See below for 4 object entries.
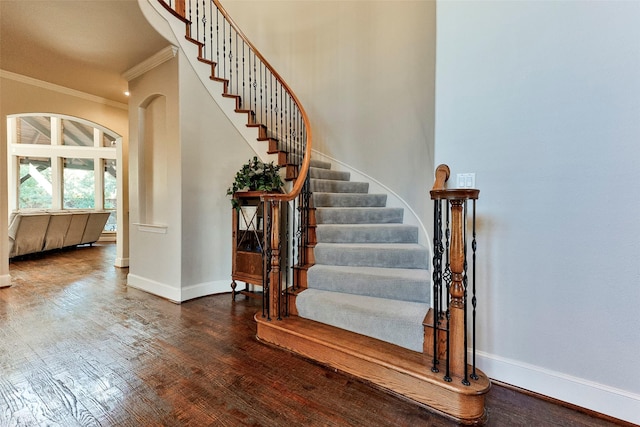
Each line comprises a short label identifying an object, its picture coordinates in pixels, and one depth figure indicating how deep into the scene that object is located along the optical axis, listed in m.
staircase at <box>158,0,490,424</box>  1.50
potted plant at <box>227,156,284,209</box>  3.12
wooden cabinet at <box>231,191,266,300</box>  3.06
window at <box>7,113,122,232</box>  7.27
